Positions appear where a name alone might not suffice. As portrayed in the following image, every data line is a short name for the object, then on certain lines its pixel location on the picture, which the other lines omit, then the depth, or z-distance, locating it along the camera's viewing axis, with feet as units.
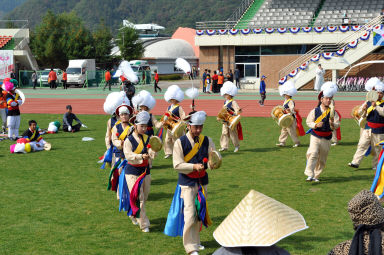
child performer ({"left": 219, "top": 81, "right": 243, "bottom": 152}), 46.11
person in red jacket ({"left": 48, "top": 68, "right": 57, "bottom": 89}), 151.12
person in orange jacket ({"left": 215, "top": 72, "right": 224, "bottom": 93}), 121.08
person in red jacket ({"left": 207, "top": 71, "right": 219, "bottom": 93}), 124.16
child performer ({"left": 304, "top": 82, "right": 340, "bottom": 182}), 33.81
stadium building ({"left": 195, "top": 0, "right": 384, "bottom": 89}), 119.44
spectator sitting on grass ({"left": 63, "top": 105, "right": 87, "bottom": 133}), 62.75
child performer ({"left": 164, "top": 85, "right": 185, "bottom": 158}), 40.40
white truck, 155.02
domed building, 227.20
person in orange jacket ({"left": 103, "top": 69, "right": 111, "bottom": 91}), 136.87
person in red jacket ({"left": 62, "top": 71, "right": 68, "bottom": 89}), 149.62
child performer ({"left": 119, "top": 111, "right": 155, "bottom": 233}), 24.68
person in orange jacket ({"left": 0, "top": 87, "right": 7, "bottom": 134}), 57.88
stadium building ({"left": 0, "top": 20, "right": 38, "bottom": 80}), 156.04
